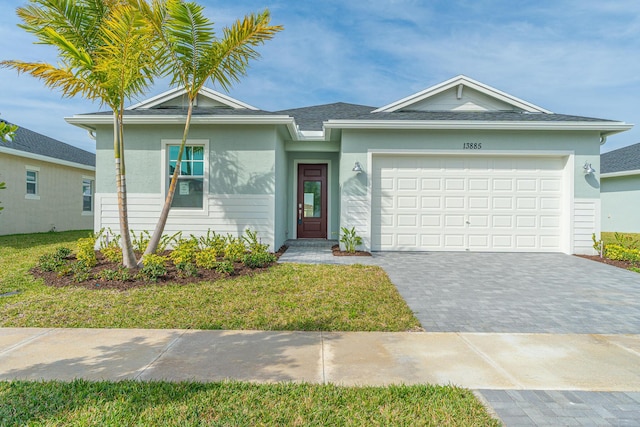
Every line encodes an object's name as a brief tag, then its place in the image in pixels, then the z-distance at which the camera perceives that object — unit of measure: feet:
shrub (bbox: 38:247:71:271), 21.88
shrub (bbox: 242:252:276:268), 23.41
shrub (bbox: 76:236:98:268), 22.09
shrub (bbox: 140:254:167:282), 19.79
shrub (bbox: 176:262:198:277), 20.67
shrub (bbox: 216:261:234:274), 21.35
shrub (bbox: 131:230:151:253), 26.81
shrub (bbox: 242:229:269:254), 25.55
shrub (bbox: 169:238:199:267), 22.16
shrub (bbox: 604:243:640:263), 27.12
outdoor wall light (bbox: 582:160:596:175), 30.50
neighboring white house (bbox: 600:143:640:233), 50.06
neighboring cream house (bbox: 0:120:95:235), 43.75
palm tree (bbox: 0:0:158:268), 19.34
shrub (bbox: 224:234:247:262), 23.99
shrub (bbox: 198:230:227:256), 27.48
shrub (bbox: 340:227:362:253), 30.71
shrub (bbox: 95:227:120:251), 30.17
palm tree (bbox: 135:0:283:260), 20.83
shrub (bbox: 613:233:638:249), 29.28
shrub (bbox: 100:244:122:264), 23.25
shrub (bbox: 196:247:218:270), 22.35
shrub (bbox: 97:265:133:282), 19.45
